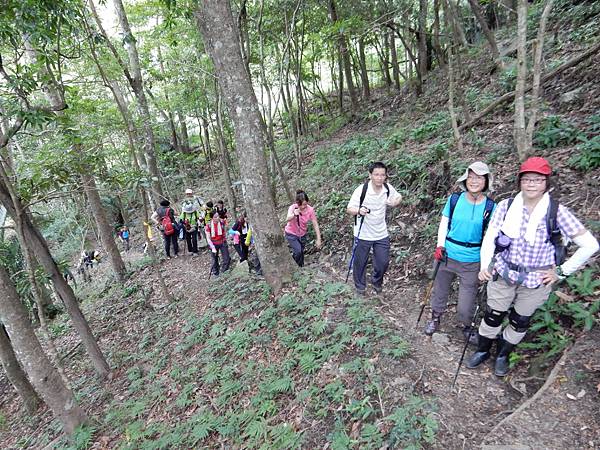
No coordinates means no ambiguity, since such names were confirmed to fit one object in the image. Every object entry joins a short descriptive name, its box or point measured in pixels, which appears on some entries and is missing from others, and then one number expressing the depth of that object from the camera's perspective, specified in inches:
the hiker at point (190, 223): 435.5
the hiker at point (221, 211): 366.9
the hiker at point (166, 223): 448.6
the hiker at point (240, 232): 351.9
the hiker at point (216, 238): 356.5
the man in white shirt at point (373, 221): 210.2
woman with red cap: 125.0
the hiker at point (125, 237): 810.2
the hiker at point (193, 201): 451.1
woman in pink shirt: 293.6
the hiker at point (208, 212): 403.2
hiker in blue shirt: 155.0
